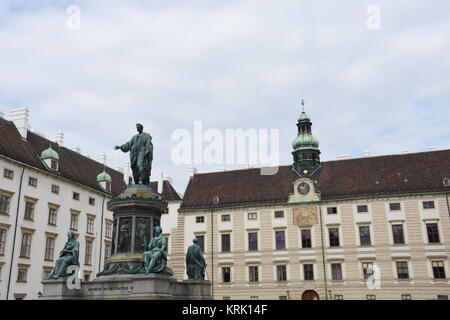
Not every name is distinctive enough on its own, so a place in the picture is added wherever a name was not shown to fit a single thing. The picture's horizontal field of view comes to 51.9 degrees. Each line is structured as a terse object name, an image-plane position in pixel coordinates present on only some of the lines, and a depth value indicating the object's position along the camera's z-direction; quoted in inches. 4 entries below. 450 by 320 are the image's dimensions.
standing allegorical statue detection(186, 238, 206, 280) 687.7
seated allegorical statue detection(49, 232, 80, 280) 636.7
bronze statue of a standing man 701.3
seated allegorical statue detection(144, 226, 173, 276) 579.8
